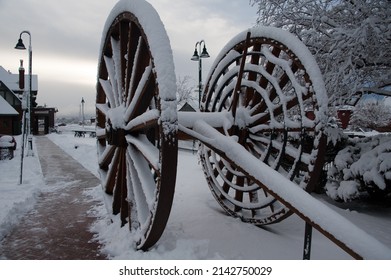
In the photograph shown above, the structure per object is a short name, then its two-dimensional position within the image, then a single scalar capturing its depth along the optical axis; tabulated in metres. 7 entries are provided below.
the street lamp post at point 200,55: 14.39
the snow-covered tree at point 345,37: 5.57
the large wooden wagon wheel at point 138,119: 2.62
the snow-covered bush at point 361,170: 4.61
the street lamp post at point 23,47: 11.65
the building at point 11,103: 28.25
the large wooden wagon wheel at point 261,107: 3.49
